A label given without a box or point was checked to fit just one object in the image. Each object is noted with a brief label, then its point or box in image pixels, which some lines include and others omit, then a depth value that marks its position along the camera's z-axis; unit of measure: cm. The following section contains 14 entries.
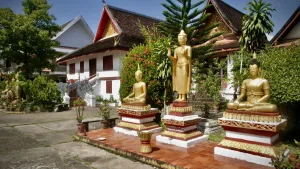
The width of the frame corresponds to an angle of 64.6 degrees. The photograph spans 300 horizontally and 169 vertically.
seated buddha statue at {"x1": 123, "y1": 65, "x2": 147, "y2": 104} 741
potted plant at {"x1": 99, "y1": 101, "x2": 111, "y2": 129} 862
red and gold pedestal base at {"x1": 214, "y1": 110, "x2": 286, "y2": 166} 462
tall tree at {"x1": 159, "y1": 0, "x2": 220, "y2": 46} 1084
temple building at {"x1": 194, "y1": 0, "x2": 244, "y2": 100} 1338
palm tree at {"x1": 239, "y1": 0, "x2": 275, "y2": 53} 1174
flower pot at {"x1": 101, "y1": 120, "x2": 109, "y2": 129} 861
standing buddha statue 638
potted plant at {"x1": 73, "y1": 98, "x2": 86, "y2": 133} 752
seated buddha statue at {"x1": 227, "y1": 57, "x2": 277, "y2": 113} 478
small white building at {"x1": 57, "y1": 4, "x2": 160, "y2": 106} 1789
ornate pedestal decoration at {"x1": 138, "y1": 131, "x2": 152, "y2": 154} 550
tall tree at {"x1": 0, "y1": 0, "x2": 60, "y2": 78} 1731
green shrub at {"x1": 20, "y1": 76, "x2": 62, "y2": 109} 1495
